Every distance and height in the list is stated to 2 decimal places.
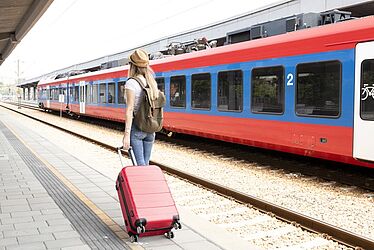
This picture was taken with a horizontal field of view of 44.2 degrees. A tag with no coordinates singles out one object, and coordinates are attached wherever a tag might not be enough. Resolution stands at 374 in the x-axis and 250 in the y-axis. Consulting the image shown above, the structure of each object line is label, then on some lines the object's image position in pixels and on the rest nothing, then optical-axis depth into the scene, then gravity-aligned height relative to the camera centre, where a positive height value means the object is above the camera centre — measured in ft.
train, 24.57 -0.05
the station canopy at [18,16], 47.60 +9.34
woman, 15.83 -0.15
